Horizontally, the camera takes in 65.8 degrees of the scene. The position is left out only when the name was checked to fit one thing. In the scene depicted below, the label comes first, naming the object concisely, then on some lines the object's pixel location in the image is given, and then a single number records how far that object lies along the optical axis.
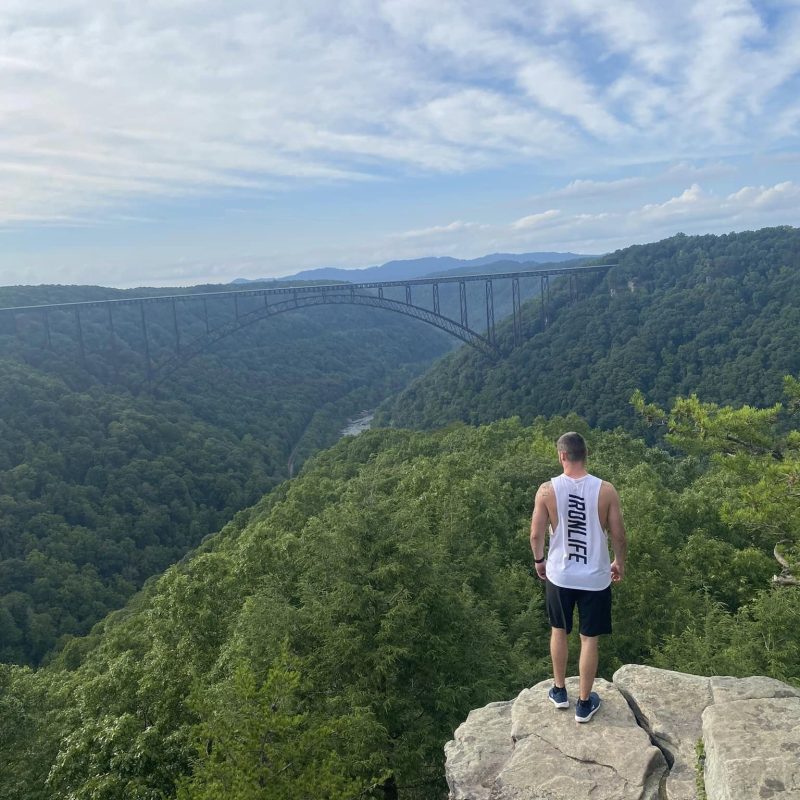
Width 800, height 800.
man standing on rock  5.20
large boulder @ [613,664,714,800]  5.05
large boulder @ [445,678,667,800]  4.95
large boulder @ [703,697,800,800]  4.45
